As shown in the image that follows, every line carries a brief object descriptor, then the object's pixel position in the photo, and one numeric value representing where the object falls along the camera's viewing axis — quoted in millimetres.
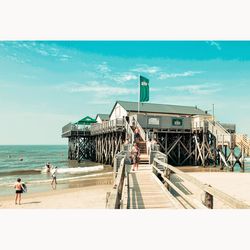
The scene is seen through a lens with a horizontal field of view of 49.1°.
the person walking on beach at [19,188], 12844
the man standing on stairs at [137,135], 19595
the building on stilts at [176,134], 26516
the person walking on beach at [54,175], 18475
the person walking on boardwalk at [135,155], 12859
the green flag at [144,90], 27578
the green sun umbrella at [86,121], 40406
